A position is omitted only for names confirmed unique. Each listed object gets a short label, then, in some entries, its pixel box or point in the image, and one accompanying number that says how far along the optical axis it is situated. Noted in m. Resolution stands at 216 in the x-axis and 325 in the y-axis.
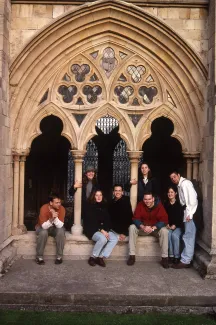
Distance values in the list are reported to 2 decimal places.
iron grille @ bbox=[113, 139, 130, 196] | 12.03
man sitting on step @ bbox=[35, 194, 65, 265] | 5.51
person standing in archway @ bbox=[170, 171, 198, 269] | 5.41
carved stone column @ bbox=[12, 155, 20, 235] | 5.83
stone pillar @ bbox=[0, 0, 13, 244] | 5.21
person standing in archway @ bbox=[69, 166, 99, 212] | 5.82
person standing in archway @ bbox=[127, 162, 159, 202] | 5.93
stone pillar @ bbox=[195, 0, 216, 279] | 5.07
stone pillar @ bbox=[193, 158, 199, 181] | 5.91
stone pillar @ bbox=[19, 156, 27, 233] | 5.90
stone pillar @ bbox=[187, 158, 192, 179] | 5.96
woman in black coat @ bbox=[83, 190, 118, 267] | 5.57
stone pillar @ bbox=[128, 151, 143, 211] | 5.90
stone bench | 5.83
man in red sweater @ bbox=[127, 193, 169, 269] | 5.50
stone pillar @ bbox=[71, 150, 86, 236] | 5.89
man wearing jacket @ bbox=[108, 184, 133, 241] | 5.73
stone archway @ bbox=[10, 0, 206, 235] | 5.73
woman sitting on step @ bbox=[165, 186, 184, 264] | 5.55
